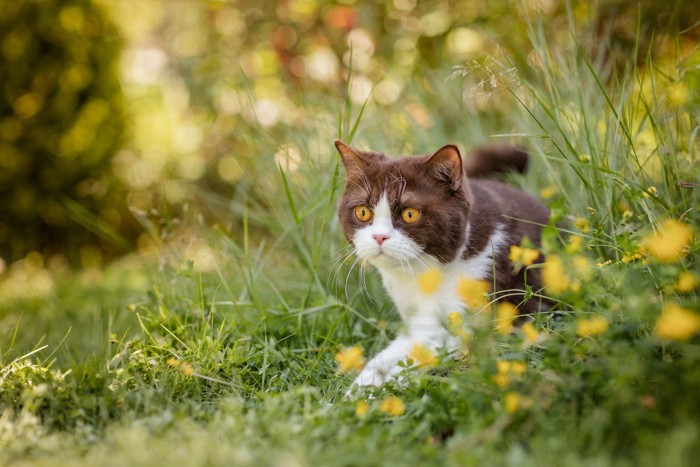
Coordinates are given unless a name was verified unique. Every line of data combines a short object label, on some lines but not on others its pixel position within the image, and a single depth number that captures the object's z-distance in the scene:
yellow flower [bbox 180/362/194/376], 1.96
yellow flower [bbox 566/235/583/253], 1.88
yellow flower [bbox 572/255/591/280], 1.88
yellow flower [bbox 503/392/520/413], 1.85
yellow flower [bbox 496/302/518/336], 1.89
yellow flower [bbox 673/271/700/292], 1.86
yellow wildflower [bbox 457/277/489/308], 1.87
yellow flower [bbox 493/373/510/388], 1.86
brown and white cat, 2.00
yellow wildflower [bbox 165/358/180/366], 1.98
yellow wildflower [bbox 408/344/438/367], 1.90
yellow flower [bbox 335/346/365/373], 1.92
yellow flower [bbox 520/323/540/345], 1.87
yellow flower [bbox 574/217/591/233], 1.94
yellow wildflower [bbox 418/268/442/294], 1.88
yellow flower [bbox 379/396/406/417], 1.89
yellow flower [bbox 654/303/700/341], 1.82
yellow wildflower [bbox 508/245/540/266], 1.88
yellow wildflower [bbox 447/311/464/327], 1.91
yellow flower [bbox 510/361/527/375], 1.87
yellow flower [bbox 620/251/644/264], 1.92
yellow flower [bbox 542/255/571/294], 1.86
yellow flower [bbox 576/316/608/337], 1.86
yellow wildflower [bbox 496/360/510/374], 1.87
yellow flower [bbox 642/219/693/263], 1.86
